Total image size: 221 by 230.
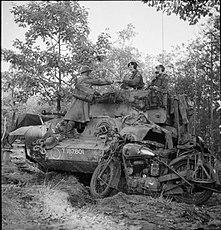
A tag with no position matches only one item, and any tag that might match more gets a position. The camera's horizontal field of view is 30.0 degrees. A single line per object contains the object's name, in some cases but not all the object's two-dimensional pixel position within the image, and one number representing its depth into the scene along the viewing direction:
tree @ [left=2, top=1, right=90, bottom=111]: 11.16
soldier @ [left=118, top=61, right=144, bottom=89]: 9.61
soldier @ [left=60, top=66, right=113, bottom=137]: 8.93
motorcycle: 7.32
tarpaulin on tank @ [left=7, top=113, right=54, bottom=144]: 14.28
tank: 8.25
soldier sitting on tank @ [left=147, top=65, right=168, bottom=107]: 8.87
